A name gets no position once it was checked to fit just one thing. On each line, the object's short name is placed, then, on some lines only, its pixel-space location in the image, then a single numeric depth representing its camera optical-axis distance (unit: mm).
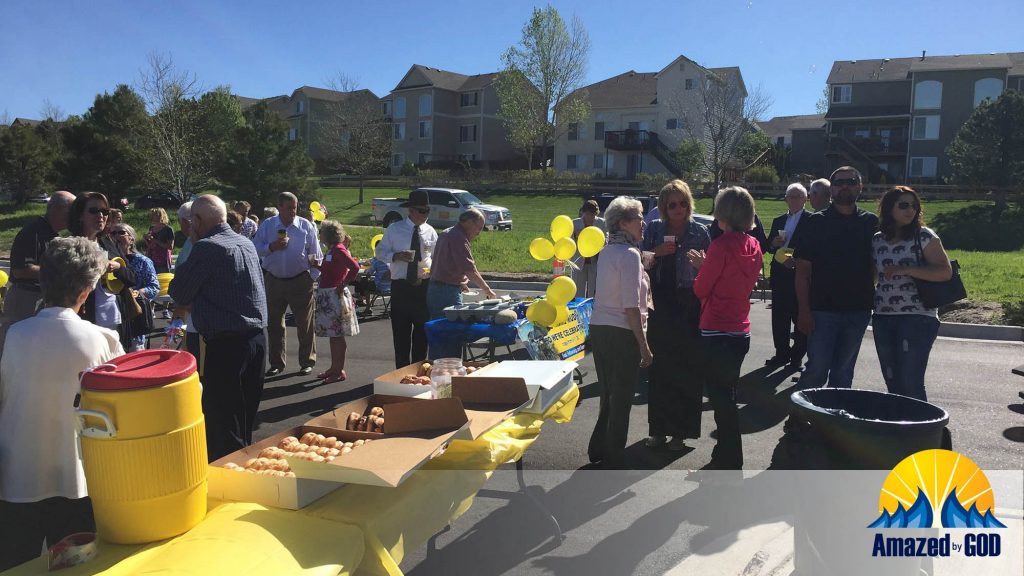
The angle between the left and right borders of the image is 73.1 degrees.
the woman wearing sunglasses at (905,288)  4691
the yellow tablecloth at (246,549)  2012
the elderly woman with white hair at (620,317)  4625
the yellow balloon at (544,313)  6633
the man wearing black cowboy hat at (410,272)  6852
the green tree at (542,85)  47469
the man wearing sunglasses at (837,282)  5039
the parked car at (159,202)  38803
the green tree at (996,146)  29016
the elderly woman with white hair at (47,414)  2619
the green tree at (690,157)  40616
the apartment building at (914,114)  42156
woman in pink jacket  4559
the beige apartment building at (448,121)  57531
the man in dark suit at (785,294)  7637
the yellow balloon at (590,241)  6672
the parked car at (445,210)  28141
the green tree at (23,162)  41938
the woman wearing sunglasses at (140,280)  5742
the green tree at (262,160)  30328
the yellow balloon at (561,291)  6637
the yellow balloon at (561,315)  6862
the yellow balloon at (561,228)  7820
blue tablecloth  6121
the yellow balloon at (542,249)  7785
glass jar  3732
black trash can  2875
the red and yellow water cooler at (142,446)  1996
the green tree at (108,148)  33094
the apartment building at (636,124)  46500
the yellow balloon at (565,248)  7430
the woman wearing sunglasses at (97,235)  4852
